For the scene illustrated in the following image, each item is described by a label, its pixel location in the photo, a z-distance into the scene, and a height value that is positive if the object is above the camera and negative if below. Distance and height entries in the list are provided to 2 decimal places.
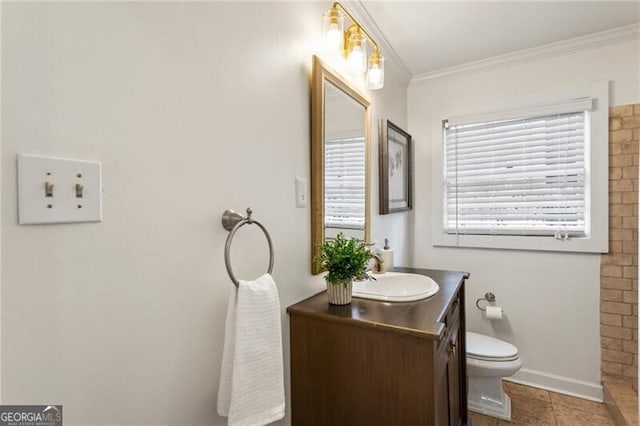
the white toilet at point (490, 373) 1.89 -0.95
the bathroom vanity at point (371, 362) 1.00 -0.51
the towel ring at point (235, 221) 0.93 -0.03
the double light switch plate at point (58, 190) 0.55 +0.04
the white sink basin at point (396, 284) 1.55 -0.37
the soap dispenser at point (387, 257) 1.82 -0.26
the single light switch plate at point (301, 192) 1.28 +0.07
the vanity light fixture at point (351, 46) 1.37 +0.74
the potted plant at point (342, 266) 1.23 -0.21
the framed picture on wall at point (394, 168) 2.03 +0.29
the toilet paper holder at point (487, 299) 2.38 -0.65
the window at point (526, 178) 2.08 +0.23
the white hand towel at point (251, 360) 0.83 -0.39
